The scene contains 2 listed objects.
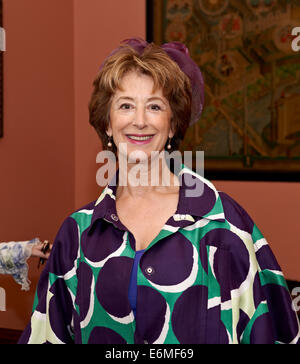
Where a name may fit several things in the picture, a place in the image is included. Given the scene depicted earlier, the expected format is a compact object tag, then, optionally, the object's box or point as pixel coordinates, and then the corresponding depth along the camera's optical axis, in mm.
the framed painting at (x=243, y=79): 2926
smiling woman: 1325
